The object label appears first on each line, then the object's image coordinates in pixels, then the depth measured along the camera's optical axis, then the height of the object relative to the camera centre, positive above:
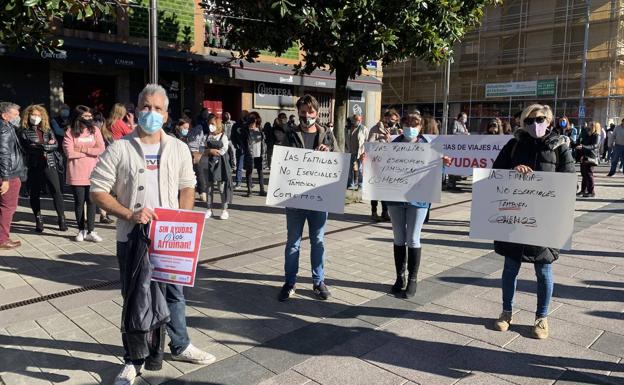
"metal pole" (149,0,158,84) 7.59 +1.50
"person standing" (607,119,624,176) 14.79 +0.15
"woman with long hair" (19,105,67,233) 7.07 -0.30
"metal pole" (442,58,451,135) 15.90 +1.54
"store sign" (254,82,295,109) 16.05 +1.60
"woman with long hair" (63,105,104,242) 6.79 -0.31
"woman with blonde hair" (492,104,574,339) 3.97 -0.13
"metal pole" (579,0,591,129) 31.86 +6.16
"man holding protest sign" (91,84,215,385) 3.08 -0.24
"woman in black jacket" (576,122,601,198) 11.00 -0.18
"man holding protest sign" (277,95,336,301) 4.66 -0.74
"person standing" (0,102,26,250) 6.06 -0.41
